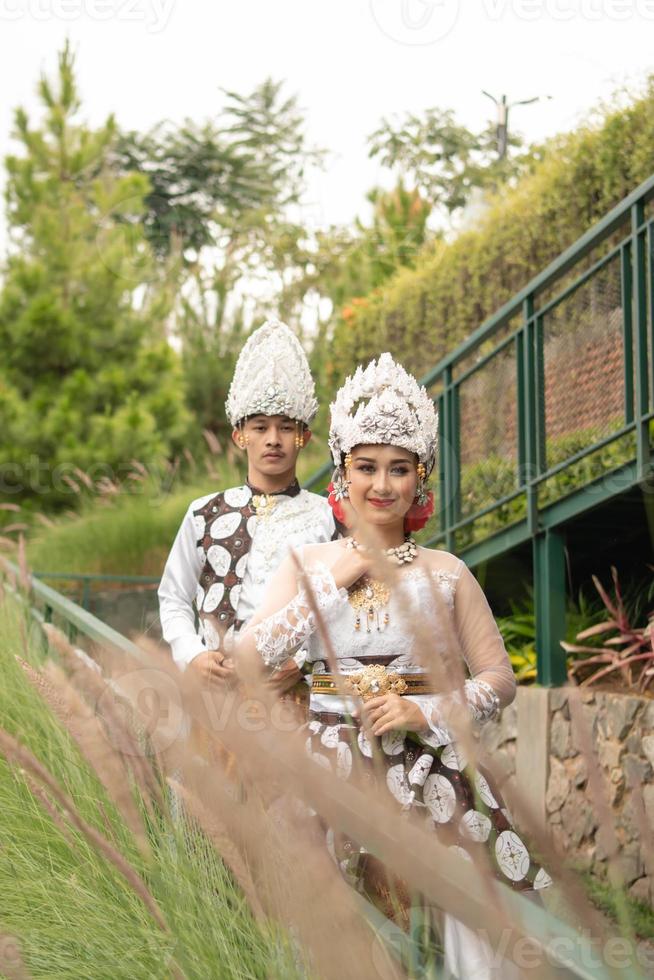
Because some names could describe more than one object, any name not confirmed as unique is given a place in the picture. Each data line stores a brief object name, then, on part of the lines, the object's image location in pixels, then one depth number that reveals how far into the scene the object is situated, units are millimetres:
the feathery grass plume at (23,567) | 3477
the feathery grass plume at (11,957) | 853
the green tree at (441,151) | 25406
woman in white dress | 2424
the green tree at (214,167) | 35688
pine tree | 16297
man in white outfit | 3369
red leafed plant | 5477
